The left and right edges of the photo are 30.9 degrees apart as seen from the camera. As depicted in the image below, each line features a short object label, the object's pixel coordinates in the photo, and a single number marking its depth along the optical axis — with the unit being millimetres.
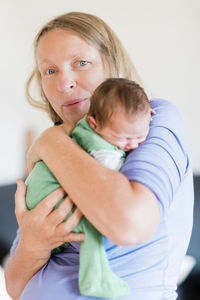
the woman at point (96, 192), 795
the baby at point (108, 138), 872
